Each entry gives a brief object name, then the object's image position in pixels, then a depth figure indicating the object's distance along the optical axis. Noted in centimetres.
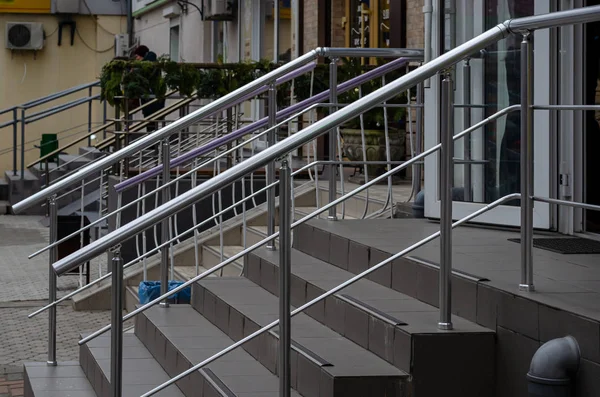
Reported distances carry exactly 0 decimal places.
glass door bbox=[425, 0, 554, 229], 534
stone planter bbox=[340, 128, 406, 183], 888
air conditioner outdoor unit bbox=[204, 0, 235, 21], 1512
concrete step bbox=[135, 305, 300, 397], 420
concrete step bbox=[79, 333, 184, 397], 473
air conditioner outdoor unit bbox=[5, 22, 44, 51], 2077
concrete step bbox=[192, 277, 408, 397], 373
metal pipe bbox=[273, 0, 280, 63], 1375
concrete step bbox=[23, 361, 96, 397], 513
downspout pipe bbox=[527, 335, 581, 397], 333
